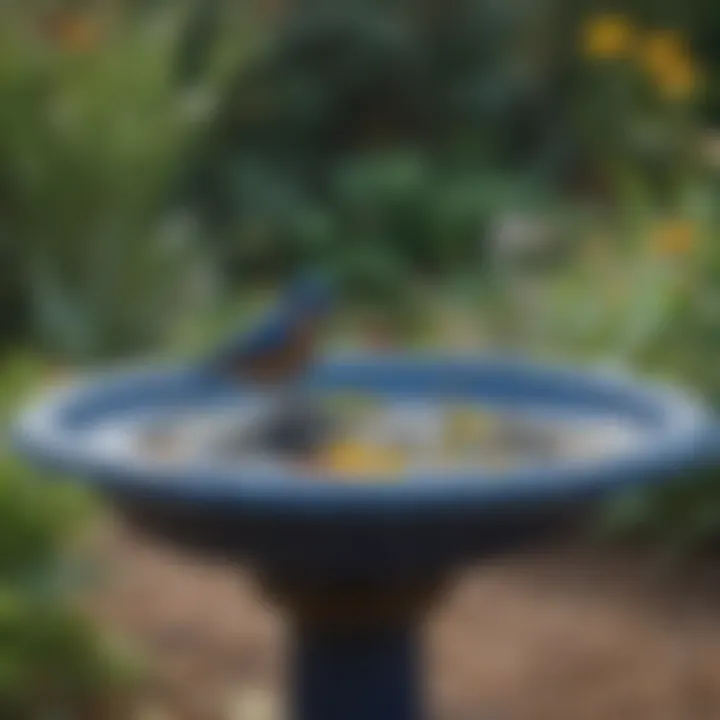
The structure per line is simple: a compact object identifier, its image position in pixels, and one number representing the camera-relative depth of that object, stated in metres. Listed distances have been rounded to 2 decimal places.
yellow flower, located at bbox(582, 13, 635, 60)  8.00
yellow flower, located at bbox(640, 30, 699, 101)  6.99
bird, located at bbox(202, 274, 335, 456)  3.49
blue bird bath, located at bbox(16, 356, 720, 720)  2.83
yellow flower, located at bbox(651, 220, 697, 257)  6.29
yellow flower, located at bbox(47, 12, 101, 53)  8.76
